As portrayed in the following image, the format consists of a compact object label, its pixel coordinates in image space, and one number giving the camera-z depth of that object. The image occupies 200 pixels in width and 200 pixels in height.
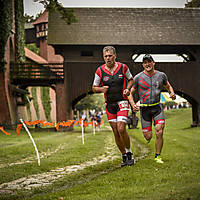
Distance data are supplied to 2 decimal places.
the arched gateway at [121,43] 28.39
